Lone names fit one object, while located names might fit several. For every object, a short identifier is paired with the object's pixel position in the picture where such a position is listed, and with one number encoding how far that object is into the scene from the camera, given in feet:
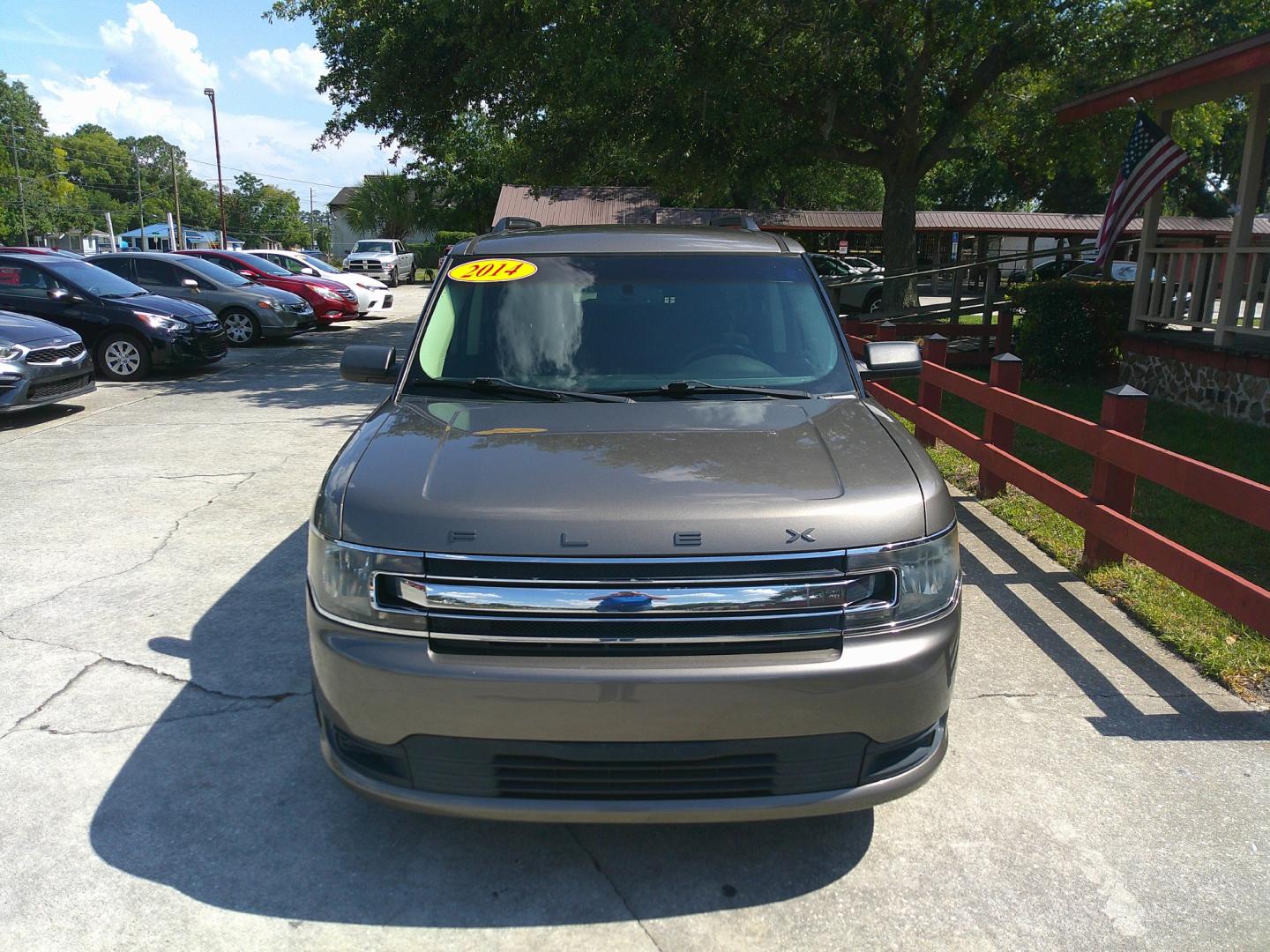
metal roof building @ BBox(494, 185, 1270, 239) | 131.34
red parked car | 67.36
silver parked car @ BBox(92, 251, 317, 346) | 54.70
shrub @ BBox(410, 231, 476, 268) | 170.19
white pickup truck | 127.75
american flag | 35.83
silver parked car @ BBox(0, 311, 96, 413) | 31.99
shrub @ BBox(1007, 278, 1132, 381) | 39.42
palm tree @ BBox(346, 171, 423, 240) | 182.70
